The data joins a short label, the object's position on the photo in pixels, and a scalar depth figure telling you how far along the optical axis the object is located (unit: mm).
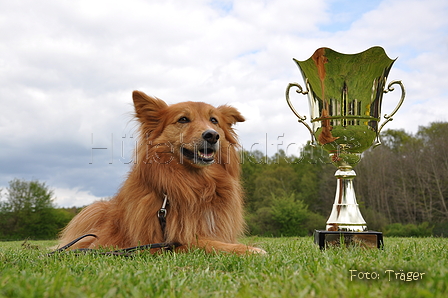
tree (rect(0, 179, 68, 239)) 16438
